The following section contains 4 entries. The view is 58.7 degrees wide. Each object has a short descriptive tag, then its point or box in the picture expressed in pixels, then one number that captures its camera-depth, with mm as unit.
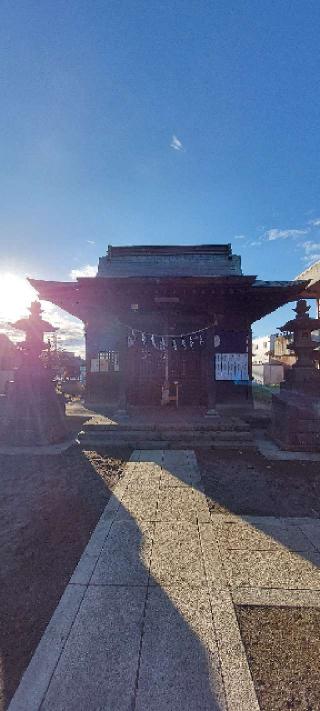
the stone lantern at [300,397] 7223
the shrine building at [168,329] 9430
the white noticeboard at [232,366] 11727
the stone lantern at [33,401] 7957
